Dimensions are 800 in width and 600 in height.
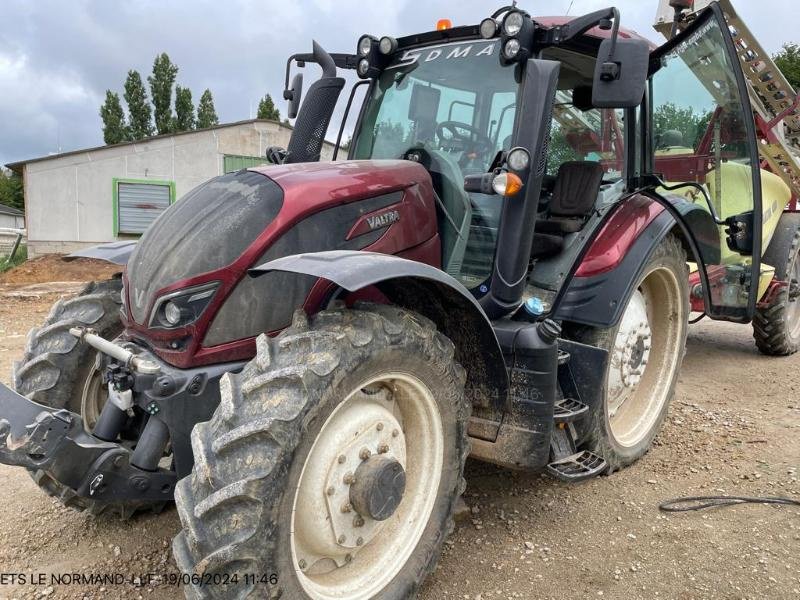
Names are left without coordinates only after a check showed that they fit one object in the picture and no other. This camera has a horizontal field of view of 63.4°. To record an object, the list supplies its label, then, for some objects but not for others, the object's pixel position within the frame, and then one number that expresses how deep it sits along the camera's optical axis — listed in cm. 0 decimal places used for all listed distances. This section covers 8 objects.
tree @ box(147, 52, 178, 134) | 3469
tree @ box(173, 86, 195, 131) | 3497
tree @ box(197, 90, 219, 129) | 3591
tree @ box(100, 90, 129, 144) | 3416
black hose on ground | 331
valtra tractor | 204
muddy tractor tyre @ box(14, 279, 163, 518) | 283
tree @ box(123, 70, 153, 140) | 3444
